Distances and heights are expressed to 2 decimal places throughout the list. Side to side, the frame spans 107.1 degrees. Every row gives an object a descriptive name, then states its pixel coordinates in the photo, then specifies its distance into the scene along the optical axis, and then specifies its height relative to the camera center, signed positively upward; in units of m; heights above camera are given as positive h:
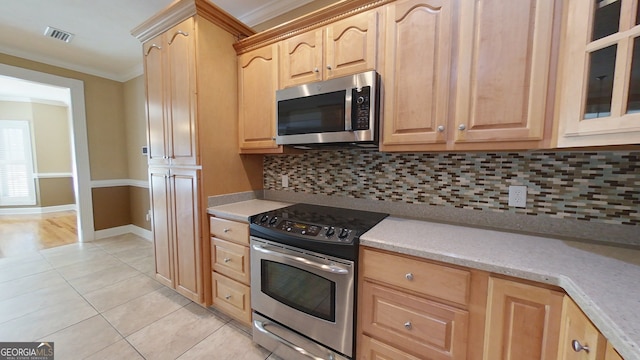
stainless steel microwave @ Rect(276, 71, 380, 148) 1.39 +0.32
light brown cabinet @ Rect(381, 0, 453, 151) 1.25 +0.50
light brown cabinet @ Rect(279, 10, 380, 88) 1.44 +0.74
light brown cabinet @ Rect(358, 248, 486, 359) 1.02 -0.69
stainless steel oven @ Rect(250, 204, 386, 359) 1.29 -0.72
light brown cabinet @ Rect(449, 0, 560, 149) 1.04 +0.42
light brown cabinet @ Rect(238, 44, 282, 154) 1.86 +0.51
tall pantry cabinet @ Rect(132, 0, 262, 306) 1.81 +0.28
